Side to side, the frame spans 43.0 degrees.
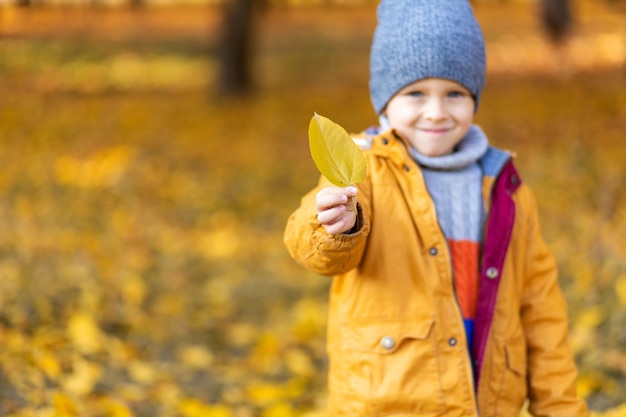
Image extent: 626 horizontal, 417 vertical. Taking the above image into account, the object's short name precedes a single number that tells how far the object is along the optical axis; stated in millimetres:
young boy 1864
